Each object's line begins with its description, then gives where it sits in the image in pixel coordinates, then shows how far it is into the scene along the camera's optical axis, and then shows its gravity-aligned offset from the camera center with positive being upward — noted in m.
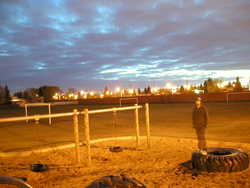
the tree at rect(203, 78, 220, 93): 98.31 +1.67
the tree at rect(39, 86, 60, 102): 120.14 +1.16
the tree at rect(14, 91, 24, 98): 130.75 +0.53
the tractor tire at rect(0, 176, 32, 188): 2.29 -0.82
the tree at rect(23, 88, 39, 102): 117.79 +0.76
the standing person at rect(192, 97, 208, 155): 7.73 -0.95
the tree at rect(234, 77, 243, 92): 85.82 +2.13
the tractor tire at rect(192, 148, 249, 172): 5.68 -1.73
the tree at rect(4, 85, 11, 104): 99.75 +0.59
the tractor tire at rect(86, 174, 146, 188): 2.64 -1.00
